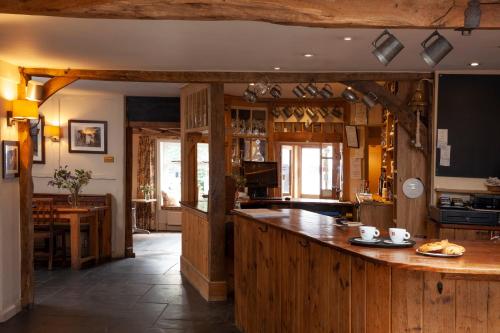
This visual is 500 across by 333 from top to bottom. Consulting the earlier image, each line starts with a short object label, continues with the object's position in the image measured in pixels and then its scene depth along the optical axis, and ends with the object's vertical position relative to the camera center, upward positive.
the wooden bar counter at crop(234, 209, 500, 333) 2.82 -0.70
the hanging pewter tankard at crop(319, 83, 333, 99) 6.27 +0.79
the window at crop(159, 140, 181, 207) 12.91 -0.24
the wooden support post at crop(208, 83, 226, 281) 6.60 -0.31
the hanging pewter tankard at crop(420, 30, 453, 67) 3.55 +0.72
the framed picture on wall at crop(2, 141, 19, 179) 5.54 +0.03
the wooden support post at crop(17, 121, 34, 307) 5.95 -0.51
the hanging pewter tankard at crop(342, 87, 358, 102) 6.08 +0.74
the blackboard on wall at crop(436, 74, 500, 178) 6.04 +0.44
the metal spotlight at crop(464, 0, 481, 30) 3.17 +0.85
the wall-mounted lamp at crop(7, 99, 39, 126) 5.66 +0.52
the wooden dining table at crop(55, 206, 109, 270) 8.21 -0.91
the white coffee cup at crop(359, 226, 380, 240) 3.27 -0.42
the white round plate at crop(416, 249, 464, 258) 2.85 -0.48
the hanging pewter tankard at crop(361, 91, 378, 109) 6.15 +0.70
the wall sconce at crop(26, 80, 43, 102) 5.93 +0.77
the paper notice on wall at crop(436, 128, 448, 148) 6.08 +0.27
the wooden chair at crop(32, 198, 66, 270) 8.18 -0.96
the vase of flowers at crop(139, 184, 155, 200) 12.41 -0.64
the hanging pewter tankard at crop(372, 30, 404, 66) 3.69 +0.76
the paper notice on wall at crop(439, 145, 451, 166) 6.09 +0.09
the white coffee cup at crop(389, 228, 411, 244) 3.19 -0.43
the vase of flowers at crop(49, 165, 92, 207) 8.58 -0.30
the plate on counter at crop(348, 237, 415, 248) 3.13 -0.47
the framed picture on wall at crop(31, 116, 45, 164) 9.07 +0.27
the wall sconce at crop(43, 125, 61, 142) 8.96 +0.49
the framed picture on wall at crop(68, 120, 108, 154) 9.21 +0.44
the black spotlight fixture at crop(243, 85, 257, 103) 6.48 +0.79
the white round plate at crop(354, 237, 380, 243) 3.23 -0.46
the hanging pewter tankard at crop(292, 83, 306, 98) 6.23 +0.80
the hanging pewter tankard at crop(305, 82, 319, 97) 6.14 +0.81
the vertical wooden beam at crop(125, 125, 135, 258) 9.29 -0.55
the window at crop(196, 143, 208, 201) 12.18 -0.16
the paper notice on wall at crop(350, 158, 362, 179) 9.76 -0.11
